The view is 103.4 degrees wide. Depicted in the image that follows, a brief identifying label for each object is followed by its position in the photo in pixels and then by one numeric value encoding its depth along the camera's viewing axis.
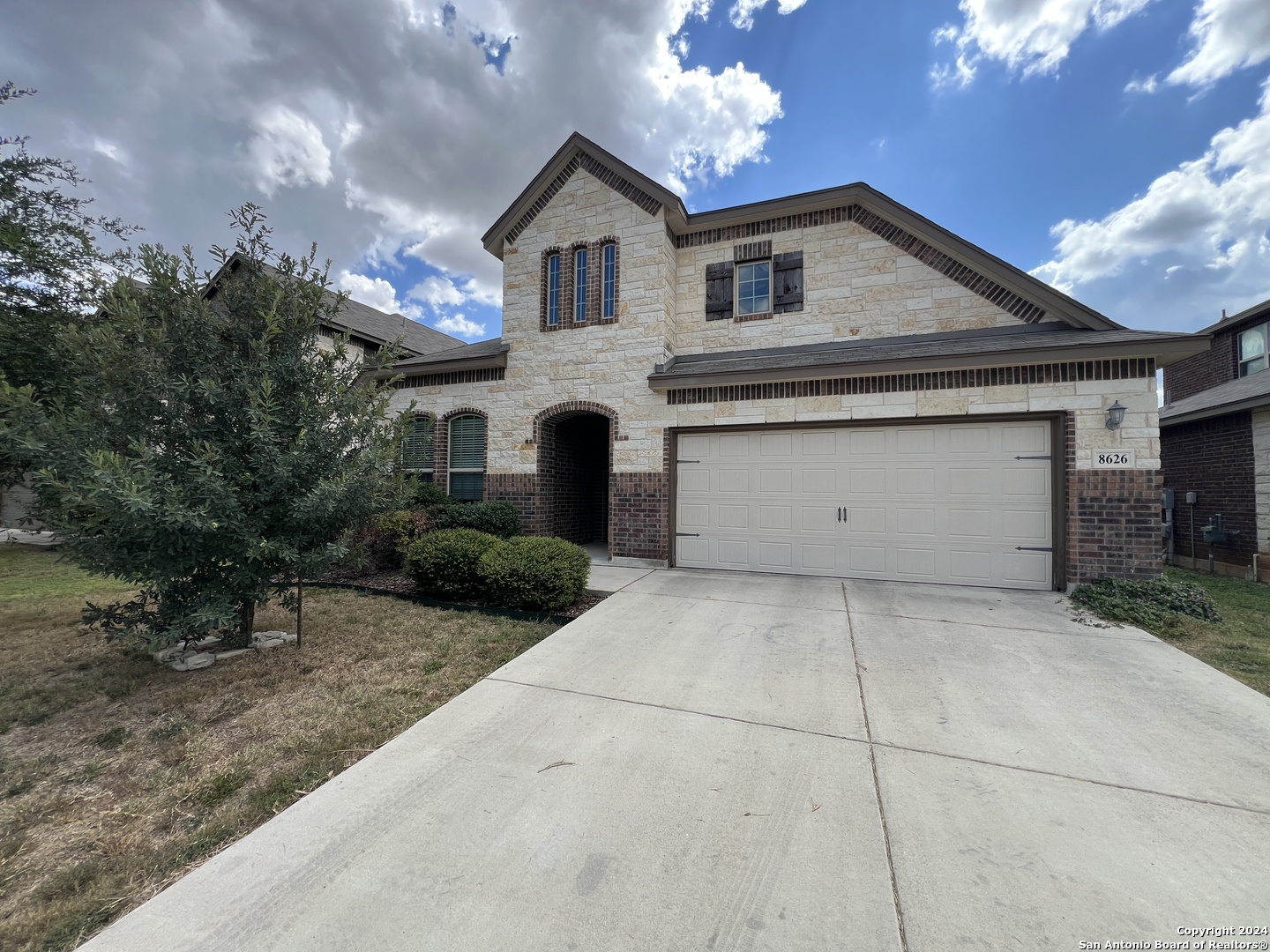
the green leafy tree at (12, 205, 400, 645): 3.60
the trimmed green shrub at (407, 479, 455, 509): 9.45
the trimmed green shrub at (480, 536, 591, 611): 5.96
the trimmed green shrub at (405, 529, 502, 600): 6.45
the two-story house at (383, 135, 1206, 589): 6.82
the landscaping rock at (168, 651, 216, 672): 4.29
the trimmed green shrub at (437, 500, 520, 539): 8.79
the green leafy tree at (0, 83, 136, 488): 7.48
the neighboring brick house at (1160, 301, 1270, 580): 8.80
